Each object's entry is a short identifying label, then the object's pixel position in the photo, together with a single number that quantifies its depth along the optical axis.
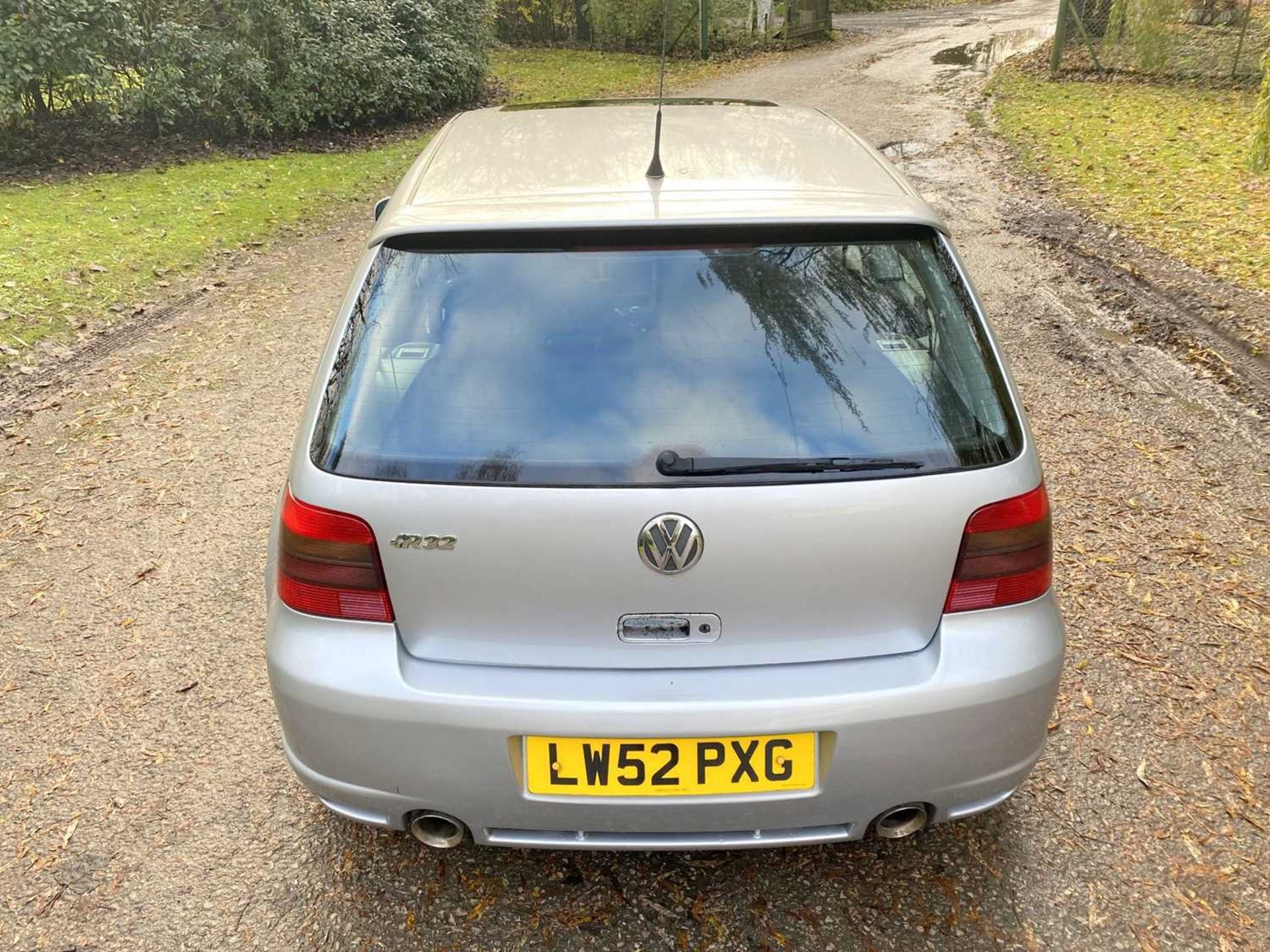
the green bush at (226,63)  10.06
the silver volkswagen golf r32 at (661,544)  2.04
